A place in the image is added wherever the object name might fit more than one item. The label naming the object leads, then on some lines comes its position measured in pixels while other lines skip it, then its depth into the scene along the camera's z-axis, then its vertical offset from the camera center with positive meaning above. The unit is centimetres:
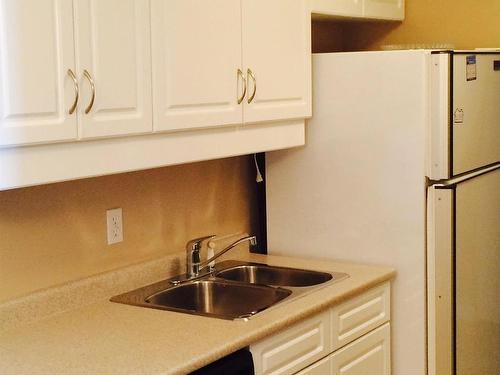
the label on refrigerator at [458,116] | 299 -8
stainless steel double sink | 278 -66
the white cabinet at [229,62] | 241 +11
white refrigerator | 297 -34
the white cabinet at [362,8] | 311 +34
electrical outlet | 274 -41
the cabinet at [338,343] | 249 -79
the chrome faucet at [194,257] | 296 -56
